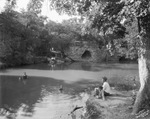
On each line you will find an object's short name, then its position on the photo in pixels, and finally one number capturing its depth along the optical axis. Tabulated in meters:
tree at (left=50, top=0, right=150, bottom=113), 5.95
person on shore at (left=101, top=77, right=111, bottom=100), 9.51
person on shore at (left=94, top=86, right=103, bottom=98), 9.69
